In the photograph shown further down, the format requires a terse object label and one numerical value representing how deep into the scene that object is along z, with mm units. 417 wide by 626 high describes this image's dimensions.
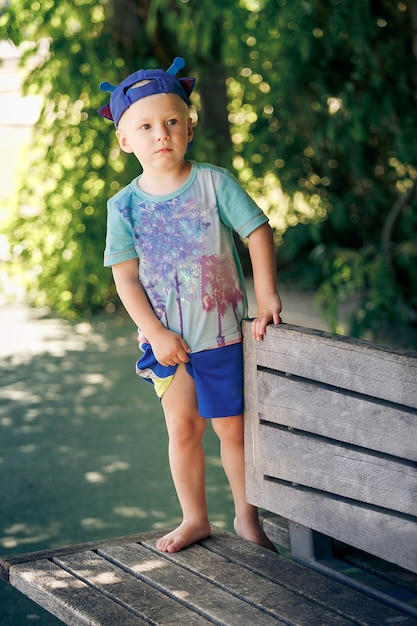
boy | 2793
